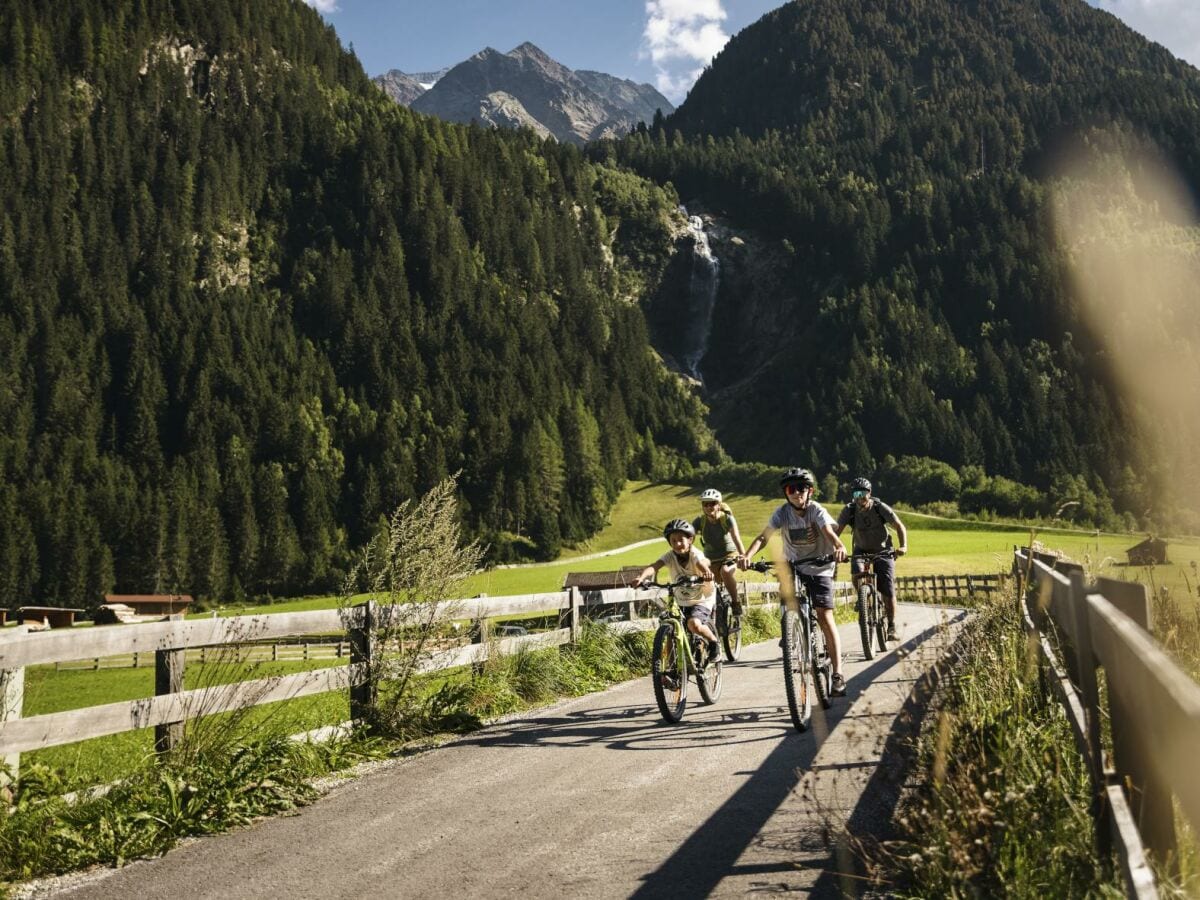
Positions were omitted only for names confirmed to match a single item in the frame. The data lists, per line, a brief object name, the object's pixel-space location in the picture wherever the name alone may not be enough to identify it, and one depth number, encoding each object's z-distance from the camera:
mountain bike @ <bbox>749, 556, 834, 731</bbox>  7.68
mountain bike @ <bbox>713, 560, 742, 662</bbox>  12.14
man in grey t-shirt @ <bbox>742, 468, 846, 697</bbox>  8.46
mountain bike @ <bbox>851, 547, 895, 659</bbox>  12.46
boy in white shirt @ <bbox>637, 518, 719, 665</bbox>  9.09
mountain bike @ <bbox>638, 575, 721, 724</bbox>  8.34
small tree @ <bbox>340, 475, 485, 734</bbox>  8.21
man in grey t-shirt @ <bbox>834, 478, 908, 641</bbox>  11.98
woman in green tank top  11.60
